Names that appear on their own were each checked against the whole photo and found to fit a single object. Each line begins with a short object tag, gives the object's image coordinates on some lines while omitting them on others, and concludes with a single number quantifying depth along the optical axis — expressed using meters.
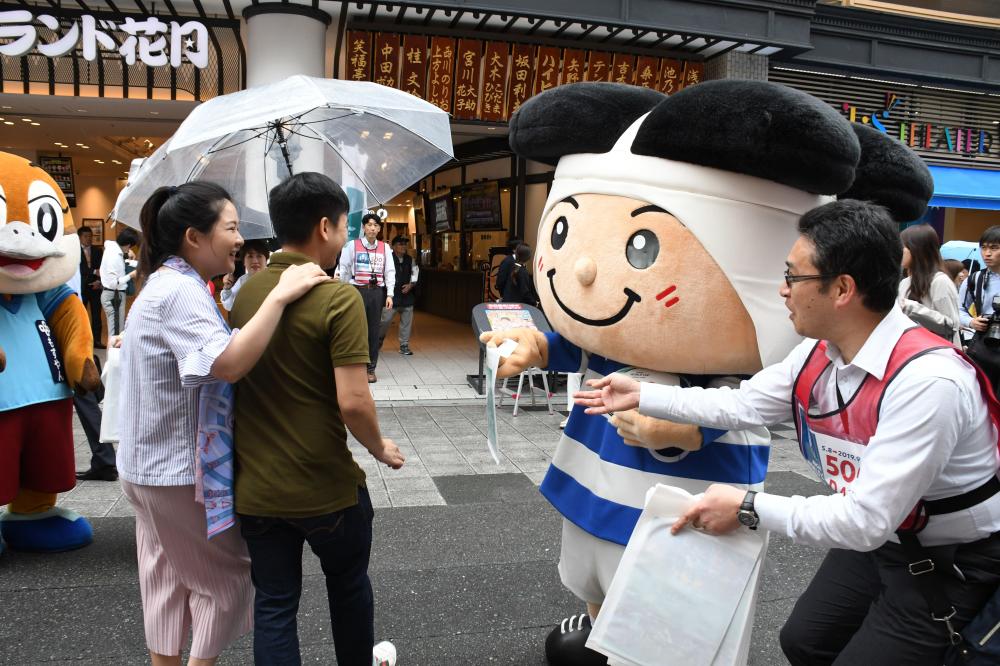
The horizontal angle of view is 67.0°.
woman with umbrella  2.31
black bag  1.76
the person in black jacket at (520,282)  9.32
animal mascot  3.68
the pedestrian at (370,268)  9.07
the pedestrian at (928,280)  5.85
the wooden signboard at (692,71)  10.31
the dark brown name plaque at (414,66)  9.33
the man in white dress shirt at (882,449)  1.68
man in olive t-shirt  2.23
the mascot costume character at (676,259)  2.44
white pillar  8.57
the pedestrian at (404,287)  10.68
